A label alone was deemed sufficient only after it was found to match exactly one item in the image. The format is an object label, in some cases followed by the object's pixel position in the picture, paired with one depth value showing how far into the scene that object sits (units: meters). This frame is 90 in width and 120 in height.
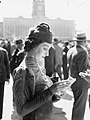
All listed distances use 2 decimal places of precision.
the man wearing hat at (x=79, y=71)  2.98
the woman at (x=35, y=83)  1.17
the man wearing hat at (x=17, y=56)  3.60
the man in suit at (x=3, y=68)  3.32
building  67.02
